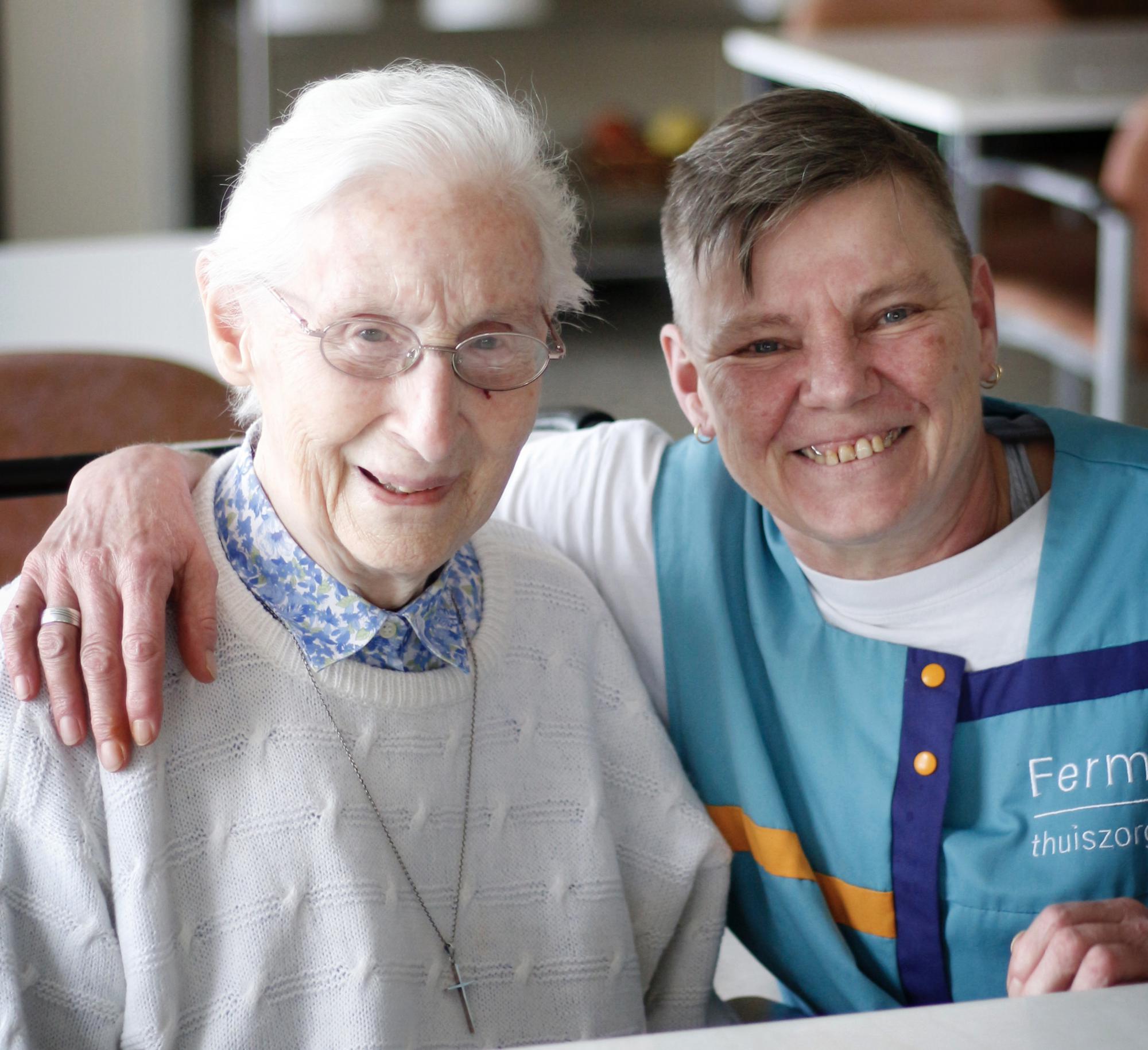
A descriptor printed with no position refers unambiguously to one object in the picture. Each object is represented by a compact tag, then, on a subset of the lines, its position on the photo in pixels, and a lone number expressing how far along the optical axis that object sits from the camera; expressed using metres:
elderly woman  1.38
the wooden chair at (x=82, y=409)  1.87
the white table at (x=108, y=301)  2.28
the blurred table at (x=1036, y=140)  2.94
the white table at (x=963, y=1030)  1.28
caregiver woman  1.50
